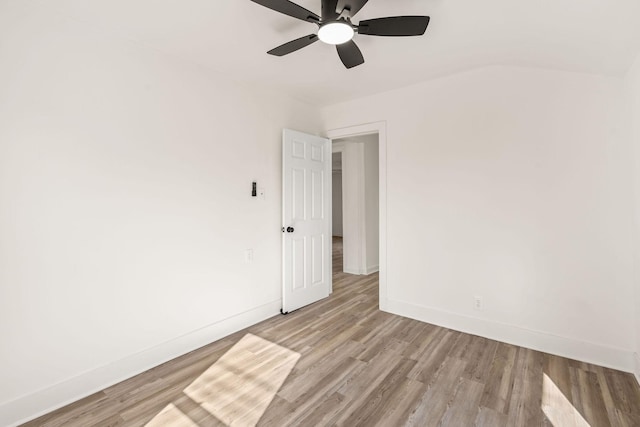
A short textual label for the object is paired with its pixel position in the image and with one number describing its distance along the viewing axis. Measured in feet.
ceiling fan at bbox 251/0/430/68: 5.21
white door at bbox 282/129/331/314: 11.57
